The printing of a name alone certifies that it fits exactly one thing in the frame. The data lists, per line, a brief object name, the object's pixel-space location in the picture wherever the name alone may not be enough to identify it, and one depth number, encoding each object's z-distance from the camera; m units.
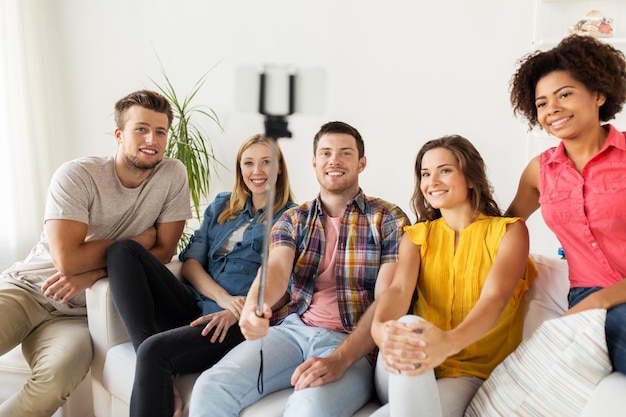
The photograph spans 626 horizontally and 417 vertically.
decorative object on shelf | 2.40
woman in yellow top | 1.25
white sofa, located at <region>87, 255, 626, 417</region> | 1.18
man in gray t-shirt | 1.86
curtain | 3.22
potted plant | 3.05
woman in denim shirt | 1.61
